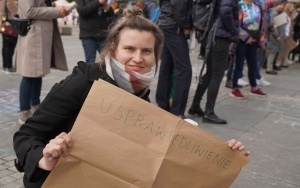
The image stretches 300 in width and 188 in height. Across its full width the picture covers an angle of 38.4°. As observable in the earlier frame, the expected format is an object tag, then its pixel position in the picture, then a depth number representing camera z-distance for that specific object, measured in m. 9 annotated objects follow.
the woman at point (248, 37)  6.76
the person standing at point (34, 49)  4.71
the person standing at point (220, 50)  5.23
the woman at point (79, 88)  1.70
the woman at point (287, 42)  11.06
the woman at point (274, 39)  10.05
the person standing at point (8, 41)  7.68
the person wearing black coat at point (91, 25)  5.49
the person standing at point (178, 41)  4.94
